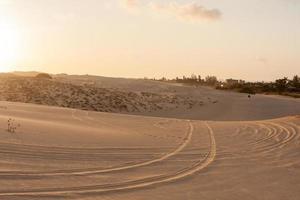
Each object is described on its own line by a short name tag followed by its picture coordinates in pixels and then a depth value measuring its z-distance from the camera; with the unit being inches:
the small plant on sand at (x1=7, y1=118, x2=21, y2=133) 442.3
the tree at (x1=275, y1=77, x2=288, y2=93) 2236.7
